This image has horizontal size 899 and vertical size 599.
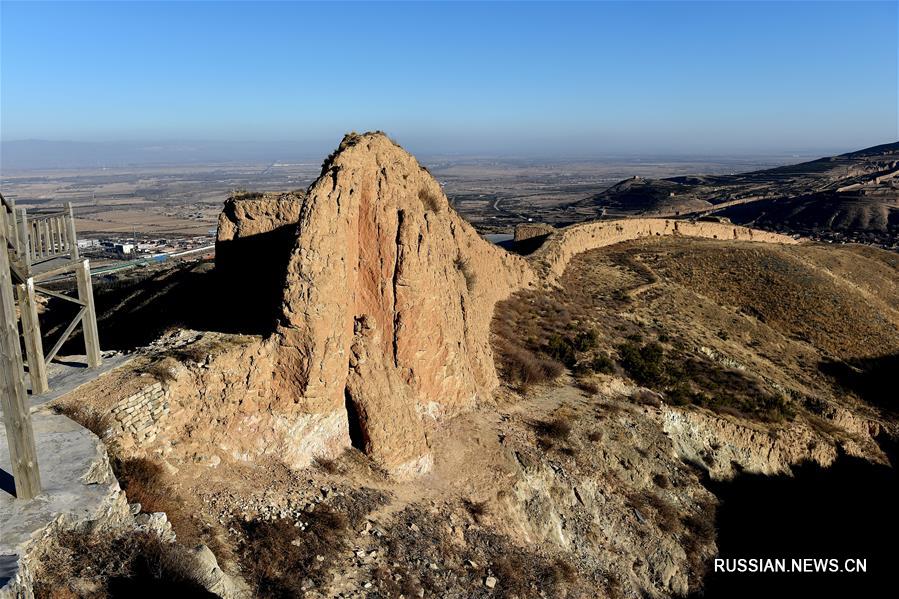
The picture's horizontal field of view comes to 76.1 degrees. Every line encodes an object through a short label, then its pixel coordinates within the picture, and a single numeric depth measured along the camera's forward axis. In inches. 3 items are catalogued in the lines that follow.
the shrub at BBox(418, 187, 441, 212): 647.1
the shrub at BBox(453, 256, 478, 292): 767.7
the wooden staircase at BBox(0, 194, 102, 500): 264.7
